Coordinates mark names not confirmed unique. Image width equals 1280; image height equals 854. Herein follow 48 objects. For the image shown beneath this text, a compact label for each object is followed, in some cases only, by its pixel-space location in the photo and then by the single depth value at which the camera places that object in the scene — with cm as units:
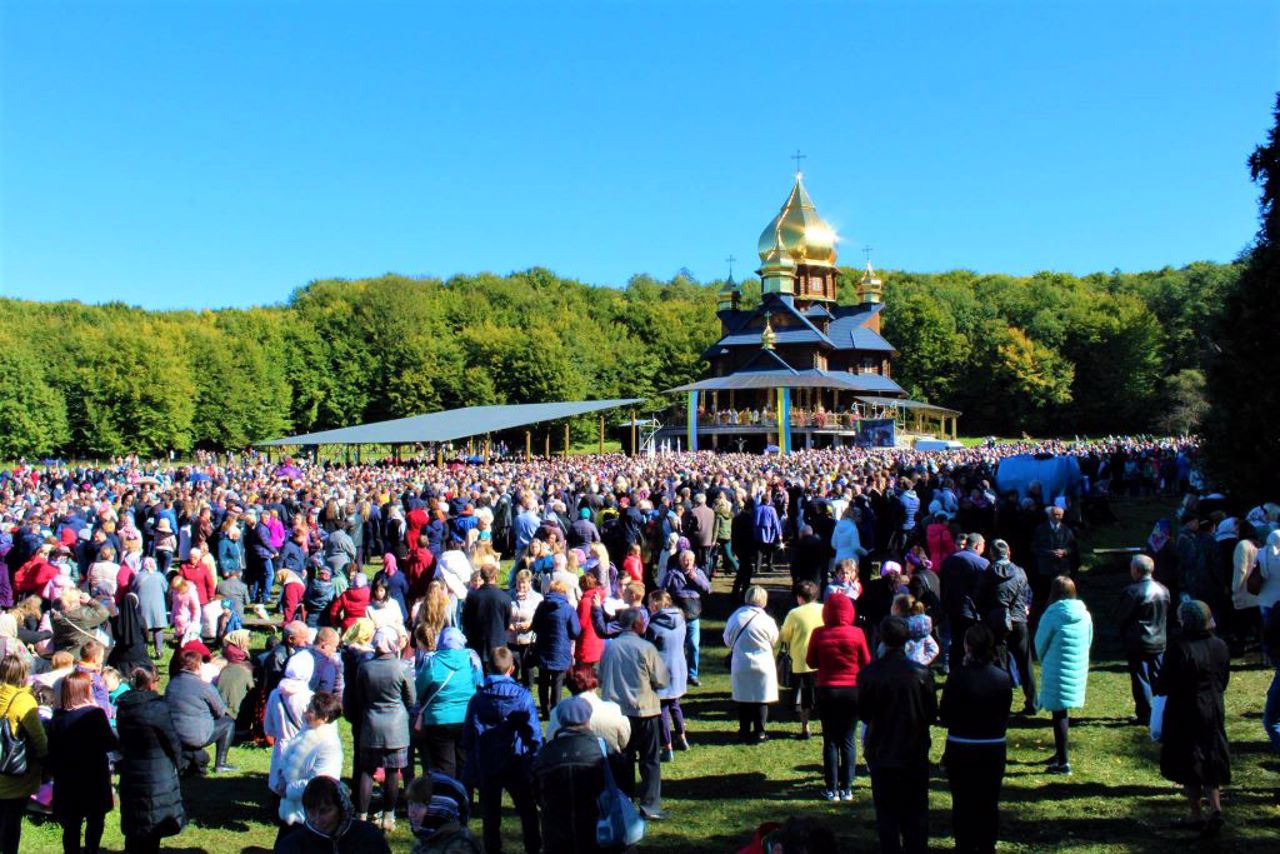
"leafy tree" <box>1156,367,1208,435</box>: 5716
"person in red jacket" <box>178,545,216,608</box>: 1109
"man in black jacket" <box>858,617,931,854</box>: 546
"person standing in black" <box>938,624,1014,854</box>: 539
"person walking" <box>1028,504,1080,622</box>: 1030
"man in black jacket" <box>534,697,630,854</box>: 493
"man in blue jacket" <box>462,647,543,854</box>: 577
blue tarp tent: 1859
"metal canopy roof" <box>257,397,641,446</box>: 3544
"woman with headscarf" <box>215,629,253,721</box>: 828
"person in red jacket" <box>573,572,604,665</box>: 825
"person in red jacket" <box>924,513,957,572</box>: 1034
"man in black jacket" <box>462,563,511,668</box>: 826
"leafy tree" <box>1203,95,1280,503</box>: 1414
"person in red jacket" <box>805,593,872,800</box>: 668
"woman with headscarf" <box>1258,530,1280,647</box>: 882
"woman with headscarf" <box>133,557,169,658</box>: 1033
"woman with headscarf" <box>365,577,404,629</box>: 826
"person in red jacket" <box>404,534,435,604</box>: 1127
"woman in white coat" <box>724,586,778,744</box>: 792
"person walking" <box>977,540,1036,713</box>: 809
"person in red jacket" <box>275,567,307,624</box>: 1038
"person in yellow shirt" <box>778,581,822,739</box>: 798
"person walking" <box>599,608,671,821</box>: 650
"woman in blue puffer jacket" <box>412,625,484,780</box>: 635
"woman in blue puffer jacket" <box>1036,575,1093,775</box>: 708
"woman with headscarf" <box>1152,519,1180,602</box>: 985
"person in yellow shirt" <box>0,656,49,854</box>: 563
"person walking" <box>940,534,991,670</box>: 856
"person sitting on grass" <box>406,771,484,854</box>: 419
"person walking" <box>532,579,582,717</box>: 793
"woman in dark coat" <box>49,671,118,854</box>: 567
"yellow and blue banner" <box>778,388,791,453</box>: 4894
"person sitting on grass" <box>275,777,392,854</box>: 409
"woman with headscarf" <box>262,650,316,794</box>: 644
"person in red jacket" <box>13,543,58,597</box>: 1105
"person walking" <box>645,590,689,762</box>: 761
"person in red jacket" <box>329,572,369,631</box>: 884
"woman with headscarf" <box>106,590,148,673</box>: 955
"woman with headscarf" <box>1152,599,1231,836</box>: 584
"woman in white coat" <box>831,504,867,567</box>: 1187
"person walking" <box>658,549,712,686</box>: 907
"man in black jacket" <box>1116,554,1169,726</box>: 754
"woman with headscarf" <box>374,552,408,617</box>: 1010
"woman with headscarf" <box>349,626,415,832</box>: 632
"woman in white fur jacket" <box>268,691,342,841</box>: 545
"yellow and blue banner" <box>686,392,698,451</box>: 5000
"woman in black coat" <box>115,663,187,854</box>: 553
